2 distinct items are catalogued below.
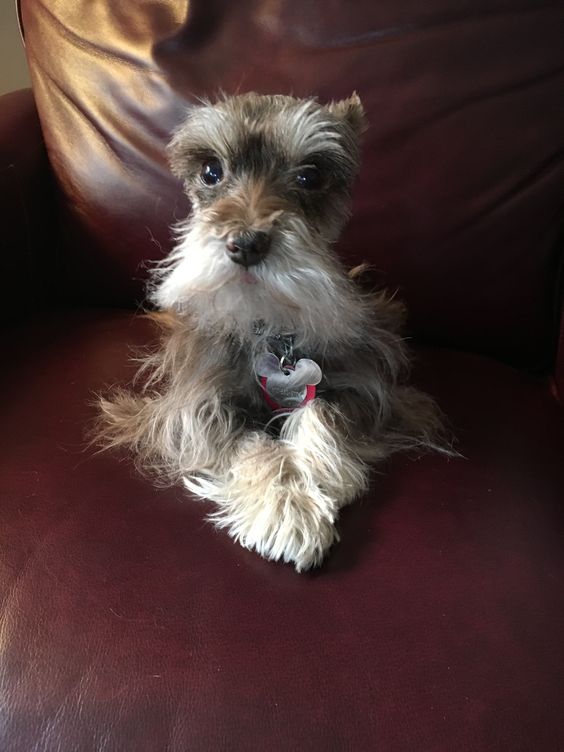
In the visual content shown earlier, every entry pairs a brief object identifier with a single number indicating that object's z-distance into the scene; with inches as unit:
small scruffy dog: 13.6
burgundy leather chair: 10.5
